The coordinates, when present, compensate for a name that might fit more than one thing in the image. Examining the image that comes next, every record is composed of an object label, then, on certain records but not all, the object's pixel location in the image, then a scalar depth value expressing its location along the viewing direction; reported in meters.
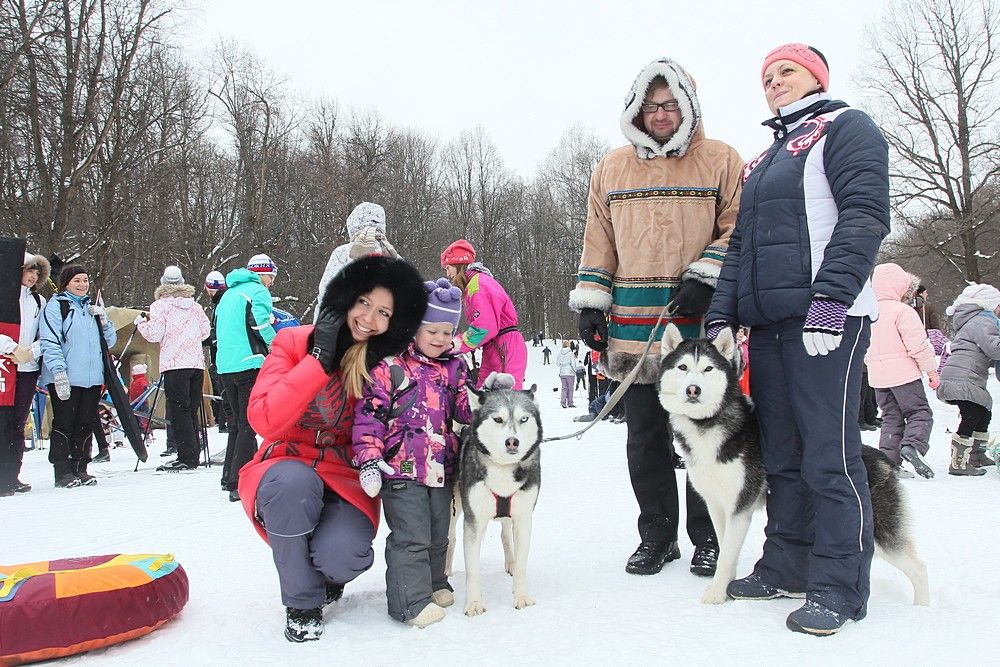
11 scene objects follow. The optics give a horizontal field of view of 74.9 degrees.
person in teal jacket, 5.95
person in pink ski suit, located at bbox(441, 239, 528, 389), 5.28
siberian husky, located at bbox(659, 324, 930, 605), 2.85
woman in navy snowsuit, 2.47
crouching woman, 2.68
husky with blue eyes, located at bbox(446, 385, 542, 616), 2.91
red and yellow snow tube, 2.33
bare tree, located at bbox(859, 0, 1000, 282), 22.81
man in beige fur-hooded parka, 3.34
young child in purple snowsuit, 2.80
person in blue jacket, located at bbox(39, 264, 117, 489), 6.50
